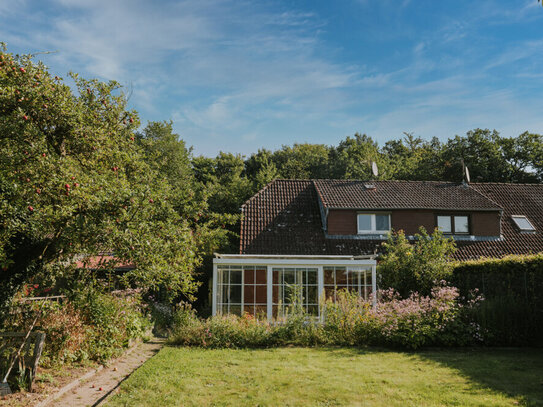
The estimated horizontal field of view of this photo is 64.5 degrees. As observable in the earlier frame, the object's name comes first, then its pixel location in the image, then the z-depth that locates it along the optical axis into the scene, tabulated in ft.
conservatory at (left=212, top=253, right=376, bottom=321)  46.32
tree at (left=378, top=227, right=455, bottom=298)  46.55
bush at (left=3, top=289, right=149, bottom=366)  27.37
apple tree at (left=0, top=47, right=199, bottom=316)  22.66
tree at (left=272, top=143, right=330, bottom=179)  124.47
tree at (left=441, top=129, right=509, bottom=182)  109.91
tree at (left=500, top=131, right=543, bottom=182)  109.60
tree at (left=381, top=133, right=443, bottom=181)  113.91
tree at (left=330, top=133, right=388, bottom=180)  112.16
